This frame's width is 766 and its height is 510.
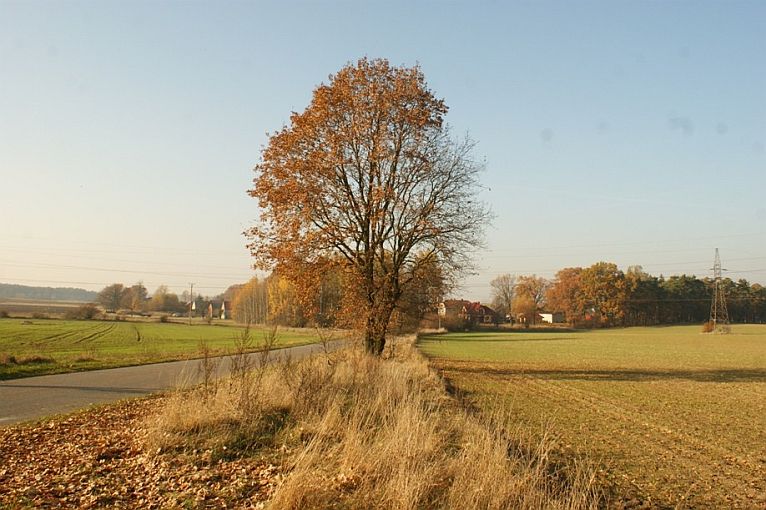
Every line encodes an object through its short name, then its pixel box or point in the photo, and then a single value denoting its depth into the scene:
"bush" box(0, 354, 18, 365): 23.14
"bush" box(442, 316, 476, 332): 105.88
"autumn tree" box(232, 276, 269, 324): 110.25
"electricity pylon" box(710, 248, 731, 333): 99.81
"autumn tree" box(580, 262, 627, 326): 133.62
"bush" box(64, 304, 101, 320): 106.81
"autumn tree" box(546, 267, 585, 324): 138.50
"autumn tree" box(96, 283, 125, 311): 151.50
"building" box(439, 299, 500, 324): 124.86
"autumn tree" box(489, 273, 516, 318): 162.86
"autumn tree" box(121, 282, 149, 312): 154.75
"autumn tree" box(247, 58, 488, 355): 25.12
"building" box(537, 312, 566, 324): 154.16
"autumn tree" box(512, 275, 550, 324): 156.62
